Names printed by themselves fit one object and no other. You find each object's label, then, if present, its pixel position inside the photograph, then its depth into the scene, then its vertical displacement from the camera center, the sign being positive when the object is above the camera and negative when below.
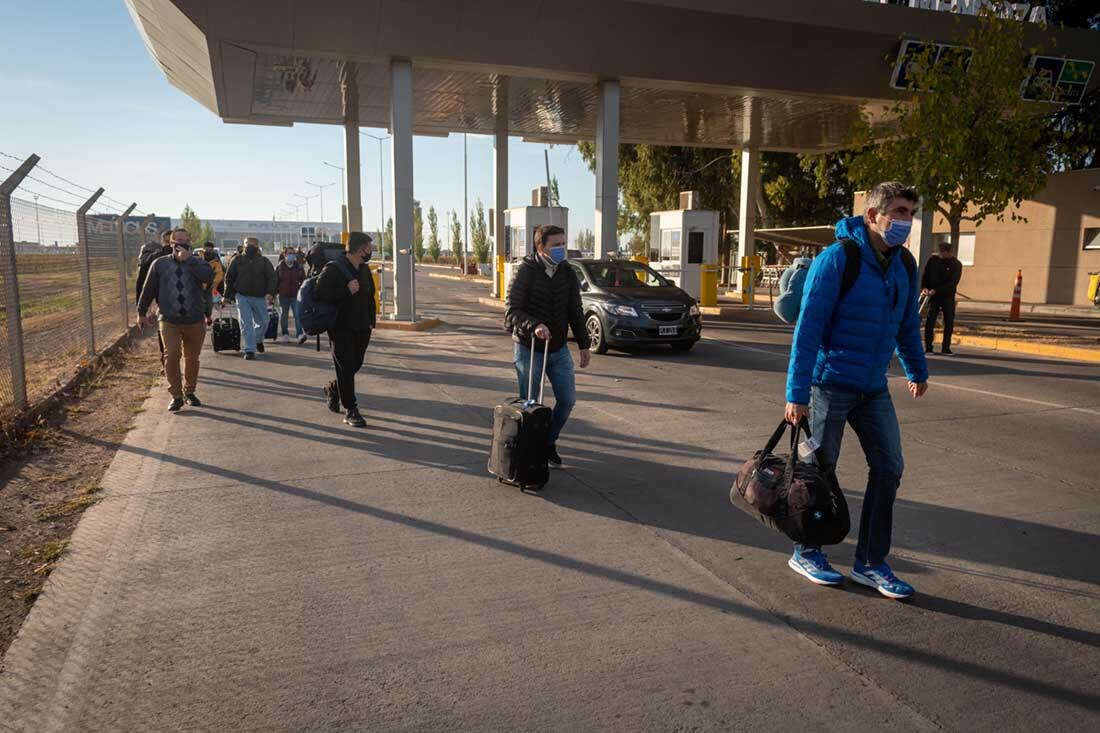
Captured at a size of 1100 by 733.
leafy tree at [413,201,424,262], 91.94 +2.95
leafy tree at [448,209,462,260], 85.12 +1.65
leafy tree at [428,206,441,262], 92.31 +2.08
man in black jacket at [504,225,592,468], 5.89 -0.45
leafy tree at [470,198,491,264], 72.38 +1.74
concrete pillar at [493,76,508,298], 27.39 +2.17
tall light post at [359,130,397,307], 58.06 +3.58
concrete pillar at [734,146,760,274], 29.14 +2.10
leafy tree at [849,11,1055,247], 16.20 +2.62
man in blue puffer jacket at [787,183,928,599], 3.68 -0.45
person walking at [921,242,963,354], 12.91 -0.33
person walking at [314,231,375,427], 7.43 -0.54
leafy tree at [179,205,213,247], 108.81 +3.95
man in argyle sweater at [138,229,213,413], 8.05 -0.53
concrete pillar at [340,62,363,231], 22.23 +2.82
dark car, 12.95 -0.97
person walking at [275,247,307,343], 14.70 -0.59
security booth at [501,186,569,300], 24.42 +1.04
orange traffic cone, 20.02 -1.21
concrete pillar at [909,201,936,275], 22.11 +0.64
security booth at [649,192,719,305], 23.20 +0.16
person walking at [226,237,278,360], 11.88 -0.53
